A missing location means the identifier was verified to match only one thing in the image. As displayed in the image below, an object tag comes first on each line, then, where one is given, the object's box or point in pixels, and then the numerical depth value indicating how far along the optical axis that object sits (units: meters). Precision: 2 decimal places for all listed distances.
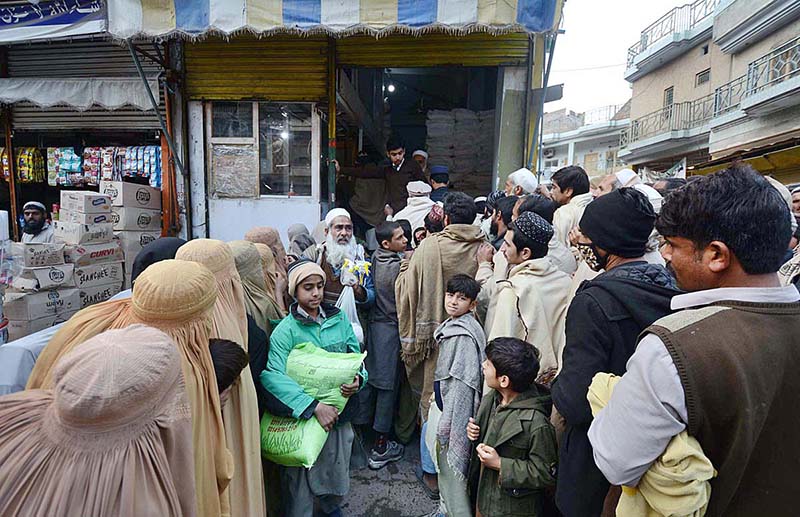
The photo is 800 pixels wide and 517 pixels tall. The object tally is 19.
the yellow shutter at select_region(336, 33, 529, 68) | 5.77
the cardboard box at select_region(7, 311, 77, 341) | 4.89
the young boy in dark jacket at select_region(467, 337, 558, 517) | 1.91
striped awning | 4.15
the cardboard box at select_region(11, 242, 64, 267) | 4.91
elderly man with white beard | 3.45
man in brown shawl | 3.16
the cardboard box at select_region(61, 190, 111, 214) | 5.75
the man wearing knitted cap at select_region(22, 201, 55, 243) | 5.84
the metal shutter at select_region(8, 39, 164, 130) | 6.75
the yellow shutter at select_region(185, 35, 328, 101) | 6.08
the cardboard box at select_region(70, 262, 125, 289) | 5.69
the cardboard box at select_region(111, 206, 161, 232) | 6.25
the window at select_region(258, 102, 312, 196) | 6.35
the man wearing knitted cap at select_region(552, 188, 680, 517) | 1.55
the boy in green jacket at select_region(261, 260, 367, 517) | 2.22
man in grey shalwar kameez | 3.52
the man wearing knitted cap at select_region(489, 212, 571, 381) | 2.29
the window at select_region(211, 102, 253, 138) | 6.37
